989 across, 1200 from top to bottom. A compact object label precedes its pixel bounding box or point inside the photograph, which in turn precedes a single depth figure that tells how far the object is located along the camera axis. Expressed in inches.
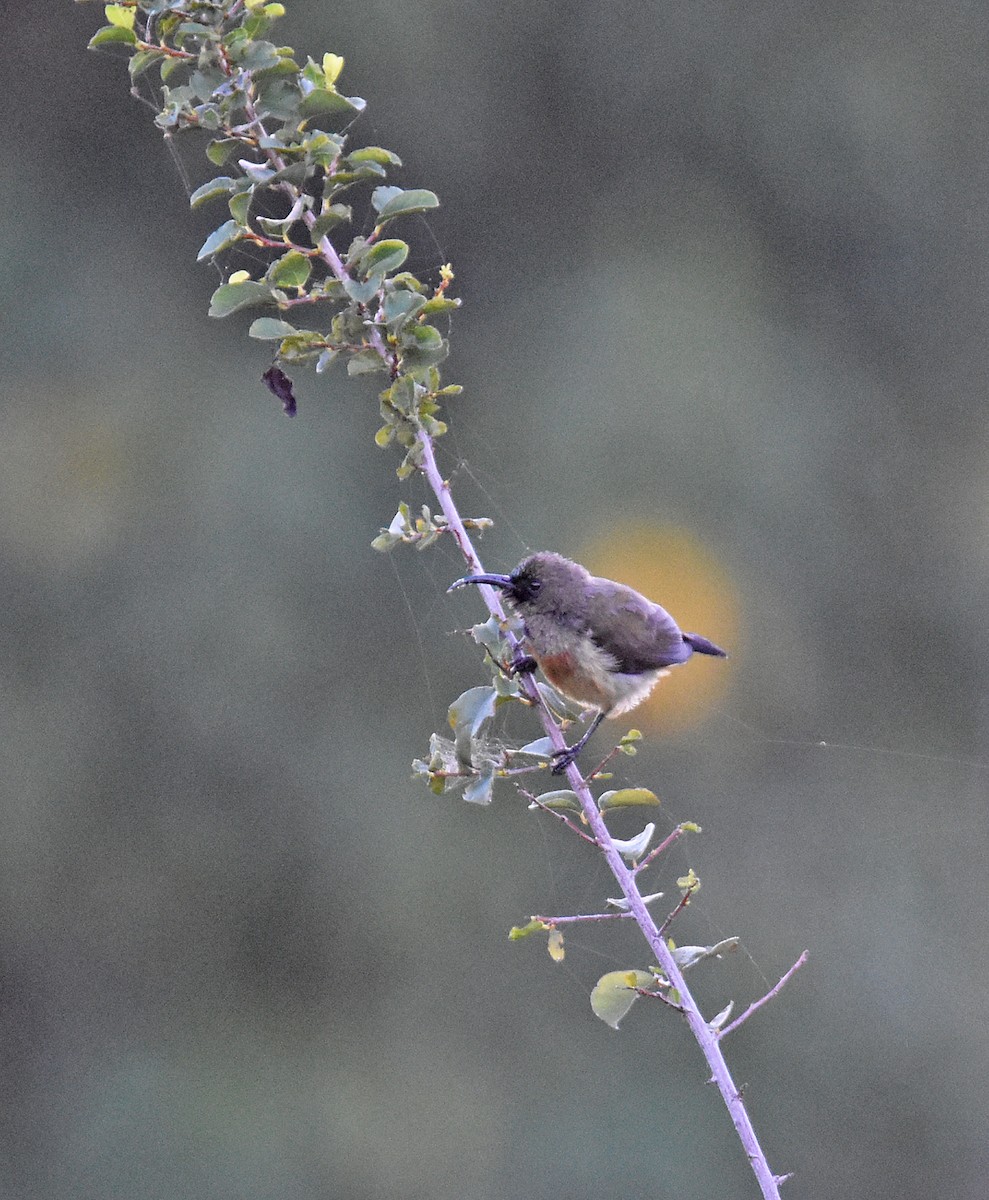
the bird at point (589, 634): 261.0
